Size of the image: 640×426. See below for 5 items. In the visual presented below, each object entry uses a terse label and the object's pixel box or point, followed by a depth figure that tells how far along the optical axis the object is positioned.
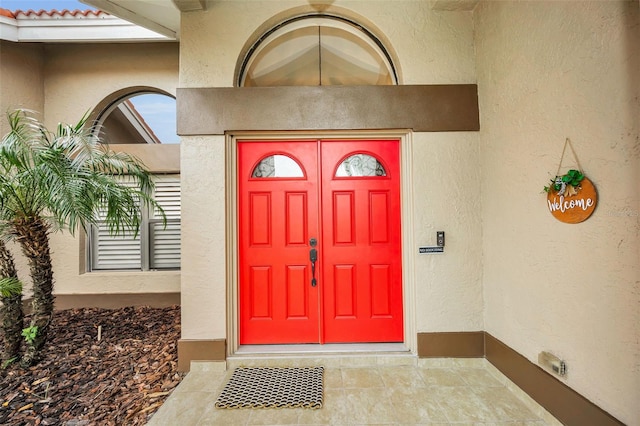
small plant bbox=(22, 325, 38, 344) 2.85
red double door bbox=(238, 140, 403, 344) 3.19
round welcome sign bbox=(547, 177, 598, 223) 1.85
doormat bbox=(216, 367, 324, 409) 2.37
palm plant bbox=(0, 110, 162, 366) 2.53
